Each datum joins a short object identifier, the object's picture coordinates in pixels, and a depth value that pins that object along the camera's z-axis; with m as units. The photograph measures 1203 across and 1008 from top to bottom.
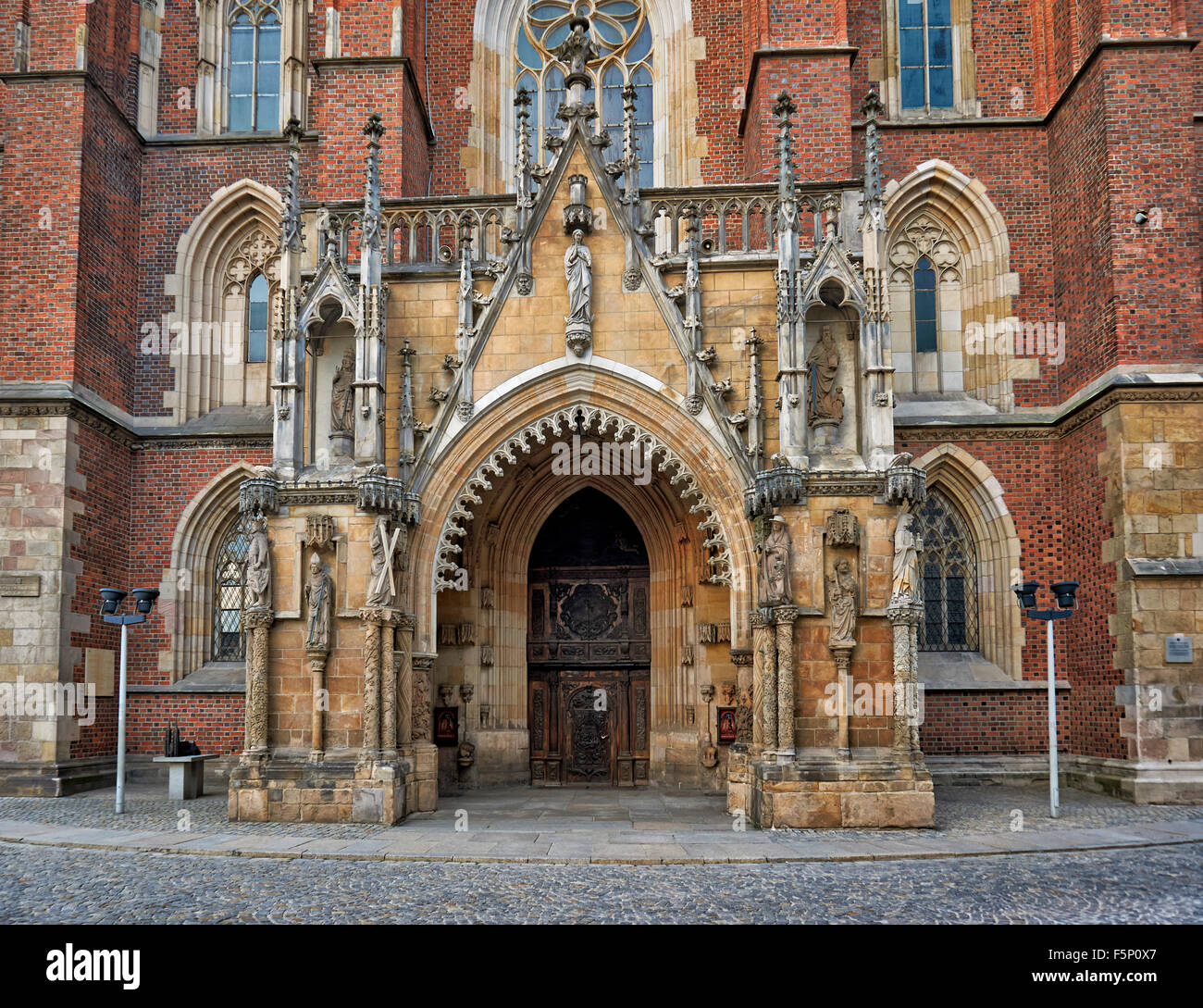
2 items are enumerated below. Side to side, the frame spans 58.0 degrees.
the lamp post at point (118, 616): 13.69
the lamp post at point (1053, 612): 13.02
